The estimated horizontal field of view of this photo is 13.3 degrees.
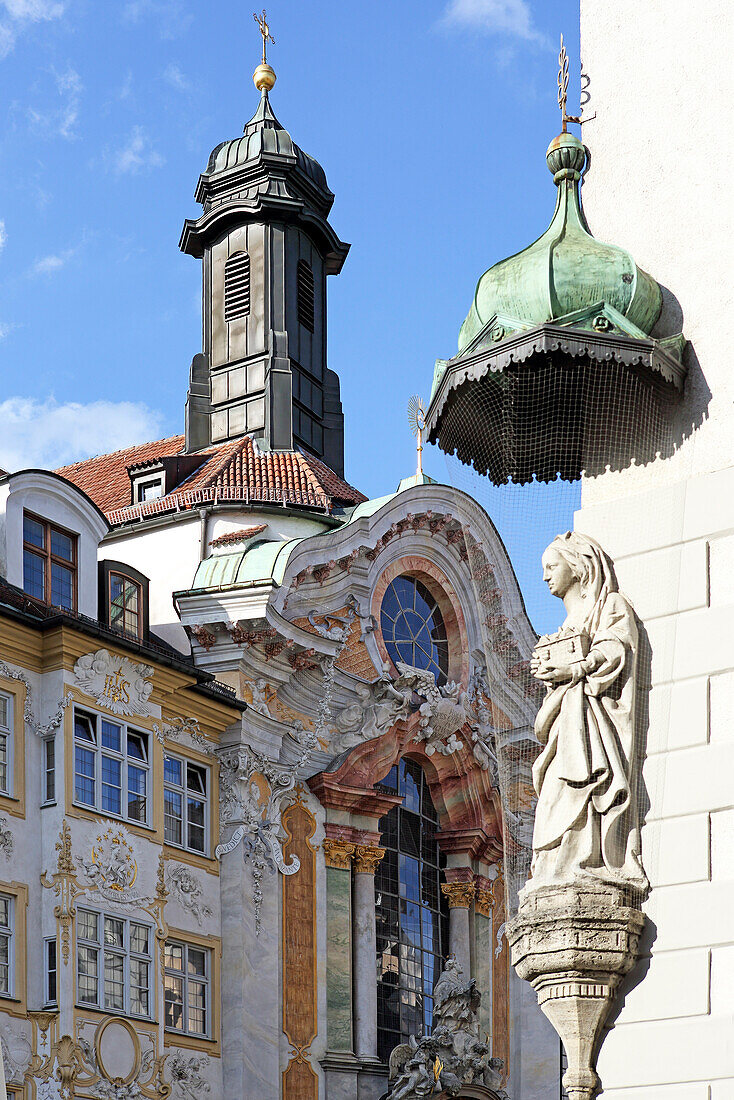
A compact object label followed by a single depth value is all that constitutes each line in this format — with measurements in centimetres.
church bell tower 6221
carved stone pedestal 1342
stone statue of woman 1375
